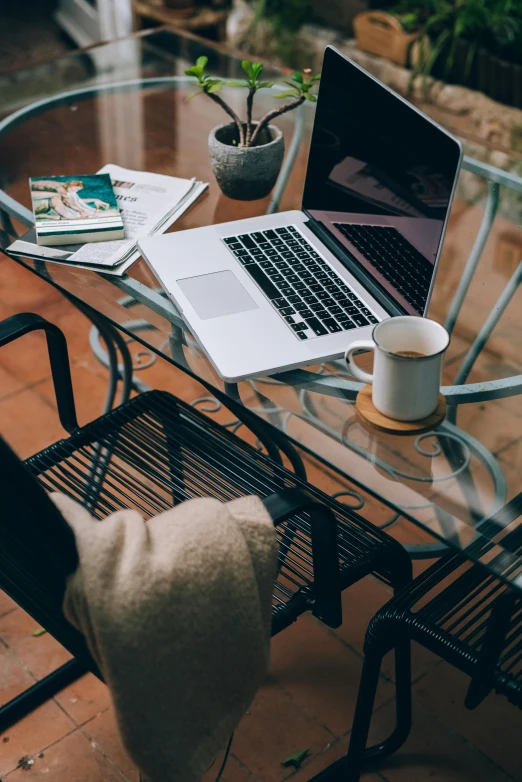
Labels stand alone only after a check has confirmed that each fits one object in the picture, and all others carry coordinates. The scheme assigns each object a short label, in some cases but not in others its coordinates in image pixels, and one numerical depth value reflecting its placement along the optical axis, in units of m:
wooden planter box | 3.50
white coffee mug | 1.09
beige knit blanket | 0.96
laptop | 1.25
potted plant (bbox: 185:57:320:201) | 1.59
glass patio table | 1.12
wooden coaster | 1.15
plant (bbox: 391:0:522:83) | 3.22
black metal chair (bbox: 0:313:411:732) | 1.11
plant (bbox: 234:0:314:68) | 3.81
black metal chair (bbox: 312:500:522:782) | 1.10
